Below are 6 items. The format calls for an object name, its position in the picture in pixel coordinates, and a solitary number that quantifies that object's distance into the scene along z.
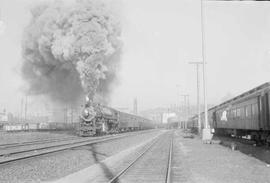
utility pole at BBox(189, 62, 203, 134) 42.56
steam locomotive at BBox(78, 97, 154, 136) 31.97
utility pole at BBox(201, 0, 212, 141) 26.41
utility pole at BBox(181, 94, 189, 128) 77.09
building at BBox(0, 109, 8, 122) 99.75
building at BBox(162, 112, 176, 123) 148.15
